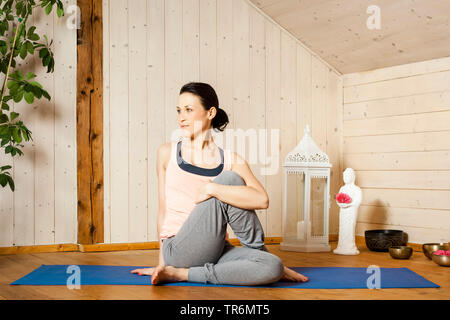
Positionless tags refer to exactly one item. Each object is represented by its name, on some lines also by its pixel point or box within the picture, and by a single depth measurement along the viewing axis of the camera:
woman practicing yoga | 2.04
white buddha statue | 3.36
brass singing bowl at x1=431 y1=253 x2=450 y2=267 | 2.71
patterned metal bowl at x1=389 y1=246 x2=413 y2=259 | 3.06
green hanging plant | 2.85
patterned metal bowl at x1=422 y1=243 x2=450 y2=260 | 3.00
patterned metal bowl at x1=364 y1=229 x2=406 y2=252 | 3.42
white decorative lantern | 3.50
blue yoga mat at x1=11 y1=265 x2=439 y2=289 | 2.16
